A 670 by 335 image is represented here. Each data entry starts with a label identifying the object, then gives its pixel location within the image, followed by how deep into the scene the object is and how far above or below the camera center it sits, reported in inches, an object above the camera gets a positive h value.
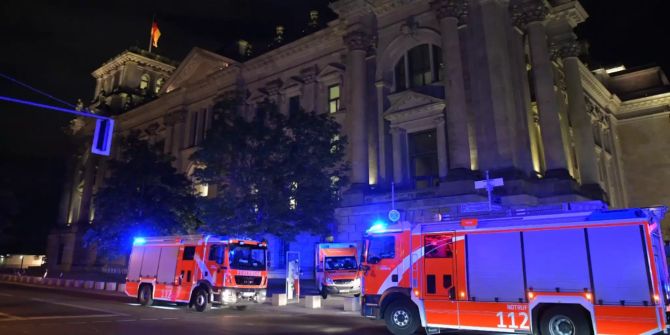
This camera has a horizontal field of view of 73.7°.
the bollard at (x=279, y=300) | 789.7 -39.1
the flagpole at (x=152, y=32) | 2330.1 +1239.2
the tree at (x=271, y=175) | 972.6 +220.9
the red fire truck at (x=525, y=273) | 376.8 +7.1
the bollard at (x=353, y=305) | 712.4 -41.7
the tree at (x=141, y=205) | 1328.7 +209.7
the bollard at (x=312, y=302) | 748.6 -39.6
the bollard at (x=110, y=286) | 1185.8 -28.6
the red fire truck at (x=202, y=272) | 697.6 +6.8
